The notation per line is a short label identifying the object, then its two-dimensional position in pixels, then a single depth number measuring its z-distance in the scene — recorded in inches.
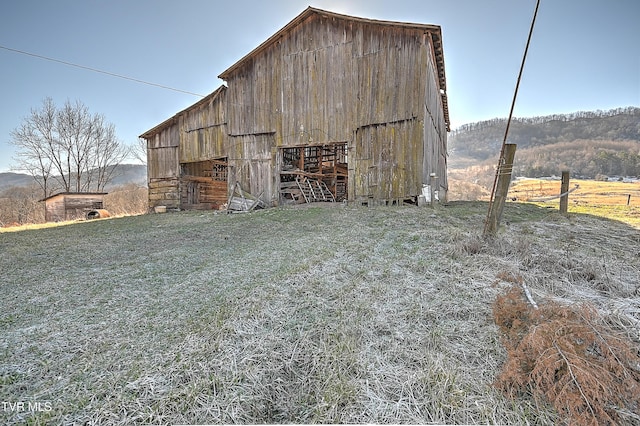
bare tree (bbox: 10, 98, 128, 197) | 1125.1
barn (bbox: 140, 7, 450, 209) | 424.8
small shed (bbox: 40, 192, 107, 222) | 713.6
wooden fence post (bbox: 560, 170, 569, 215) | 364.8
